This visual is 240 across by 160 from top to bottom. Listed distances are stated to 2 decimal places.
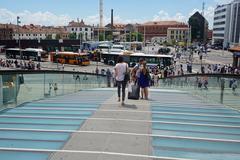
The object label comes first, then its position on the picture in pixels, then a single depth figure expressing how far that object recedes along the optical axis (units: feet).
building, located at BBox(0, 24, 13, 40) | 448.65
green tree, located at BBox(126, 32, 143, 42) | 497.87
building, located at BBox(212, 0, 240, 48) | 392.88
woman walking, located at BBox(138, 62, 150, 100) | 37.14
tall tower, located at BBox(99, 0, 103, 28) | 581.53
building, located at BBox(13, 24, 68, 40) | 509.10
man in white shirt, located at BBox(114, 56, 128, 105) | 31.19
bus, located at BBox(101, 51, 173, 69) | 180.24
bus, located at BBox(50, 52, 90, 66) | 200.03
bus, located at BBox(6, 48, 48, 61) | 222.48
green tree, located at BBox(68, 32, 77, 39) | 521.16
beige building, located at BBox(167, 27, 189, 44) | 583.37
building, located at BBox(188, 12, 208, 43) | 473.67
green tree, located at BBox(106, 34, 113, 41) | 516.94
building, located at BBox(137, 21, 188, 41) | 634.43
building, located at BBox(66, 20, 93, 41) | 572.51
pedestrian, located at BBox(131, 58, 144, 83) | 37.76
